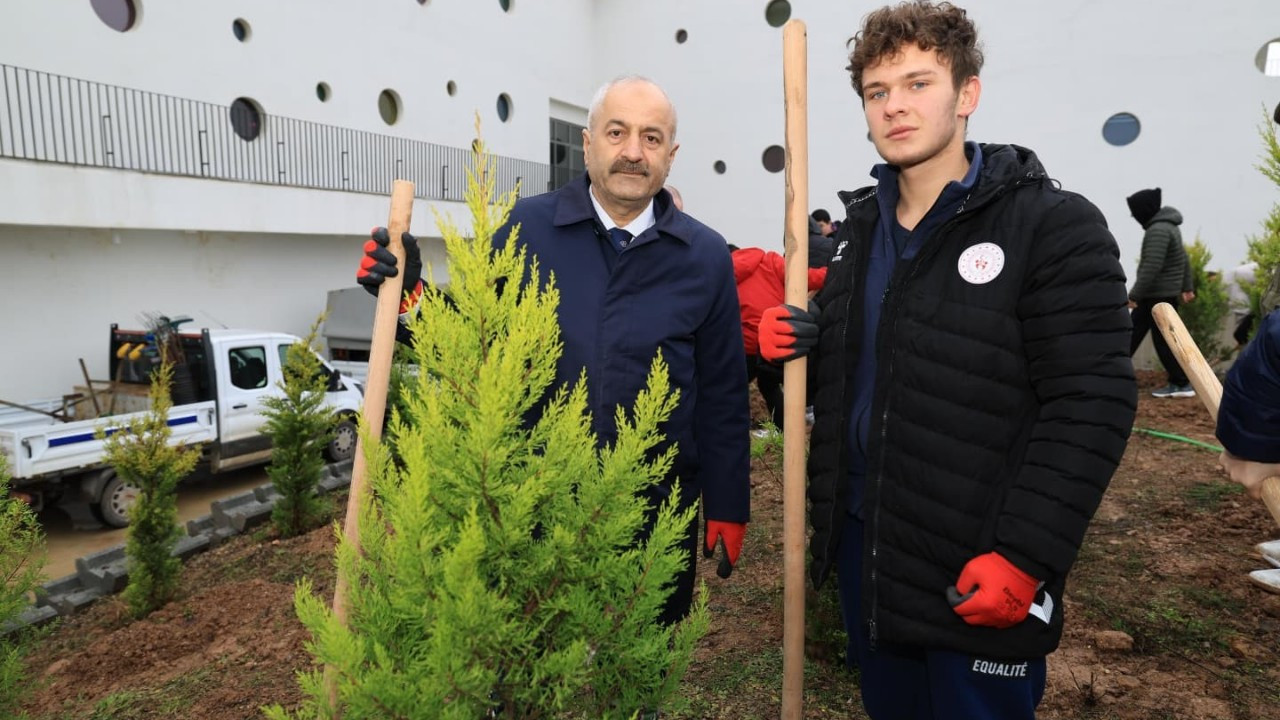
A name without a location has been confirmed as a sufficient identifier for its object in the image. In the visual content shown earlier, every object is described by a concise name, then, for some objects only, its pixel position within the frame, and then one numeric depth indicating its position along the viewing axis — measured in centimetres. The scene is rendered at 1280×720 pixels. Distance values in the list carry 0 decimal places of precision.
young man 165
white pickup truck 712
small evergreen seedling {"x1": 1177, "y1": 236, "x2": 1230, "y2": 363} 1012
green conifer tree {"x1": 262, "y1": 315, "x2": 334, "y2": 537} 678
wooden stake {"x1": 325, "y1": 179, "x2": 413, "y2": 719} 220
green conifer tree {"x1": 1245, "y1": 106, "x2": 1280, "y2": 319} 397
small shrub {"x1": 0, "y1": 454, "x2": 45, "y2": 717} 303
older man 226
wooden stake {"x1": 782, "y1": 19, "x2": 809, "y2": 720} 231
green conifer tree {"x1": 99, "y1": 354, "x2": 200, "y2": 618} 529
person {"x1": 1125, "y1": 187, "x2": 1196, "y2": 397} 813
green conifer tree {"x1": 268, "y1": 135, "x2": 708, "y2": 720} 138
